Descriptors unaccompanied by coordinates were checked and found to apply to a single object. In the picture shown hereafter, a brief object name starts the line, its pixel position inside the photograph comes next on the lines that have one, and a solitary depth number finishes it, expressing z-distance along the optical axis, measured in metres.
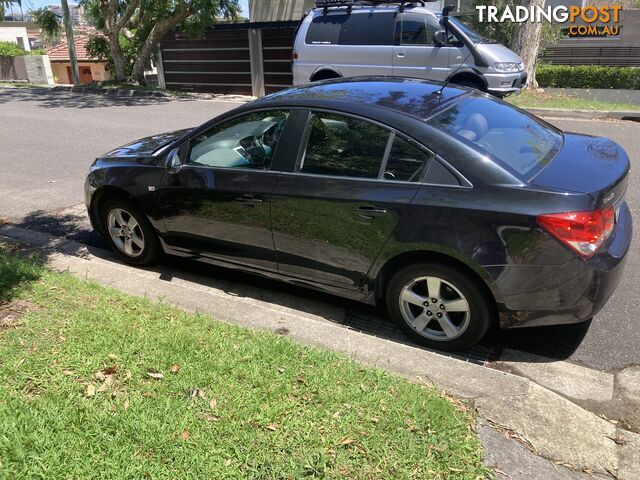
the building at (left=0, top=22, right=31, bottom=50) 61.47
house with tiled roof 43.28
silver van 11.35
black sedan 3.20
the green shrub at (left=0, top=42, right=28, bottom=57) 32.07
